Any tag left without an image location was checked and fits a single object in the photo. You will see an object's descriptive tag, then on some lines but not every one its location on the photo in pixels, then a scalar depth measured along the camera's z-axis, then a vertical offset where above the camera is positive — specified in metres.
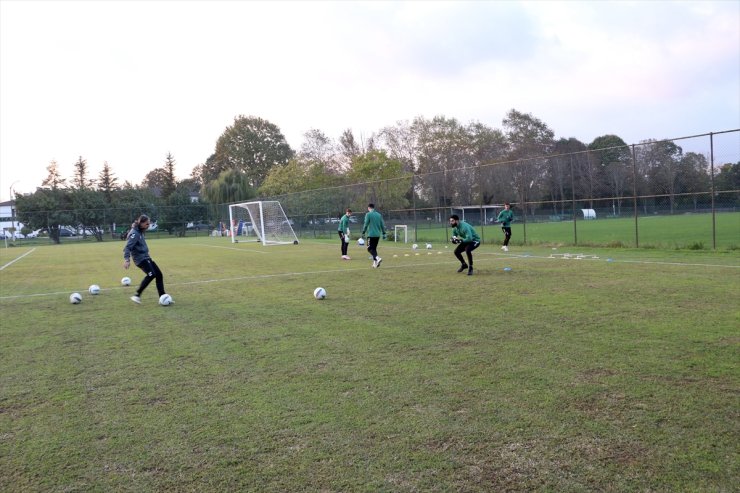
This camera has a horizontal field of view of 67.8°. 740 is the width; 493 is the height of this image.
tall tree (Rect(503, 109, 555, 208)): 71.62 +9.56
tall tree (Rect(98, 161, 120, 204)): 86.06 +8.33
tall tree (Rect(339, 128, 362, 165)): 63.50 +8.21
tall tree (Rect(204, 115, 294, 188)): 88.00 +12.42
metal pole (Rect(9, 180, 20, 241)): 49.38 +1.62
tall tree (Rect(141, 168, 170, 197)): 110.38 +10.64
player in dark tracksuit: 10.69 -0.45
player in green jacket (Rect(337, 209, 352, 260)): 19.70 -0.49
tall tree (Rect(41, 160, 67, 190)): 93.12 +10.14
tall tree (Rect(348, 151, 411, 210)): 53.81 +4.88
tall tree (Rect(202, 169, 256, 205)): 63.50 +4.34
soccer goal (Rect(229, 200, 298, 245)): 33.78 +0.04
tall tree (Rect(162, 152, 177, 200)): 87.57 +8.38
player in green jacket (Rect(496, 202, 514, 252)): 21.61 -0.42
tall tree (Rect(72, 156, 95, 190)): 91.94 +10.42
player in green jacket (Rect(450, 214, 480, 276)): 13.51 -0.65
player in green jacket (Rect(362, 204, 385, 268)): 17.23 -0.32
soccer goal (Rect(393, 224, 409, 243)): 29.02 -0.83
